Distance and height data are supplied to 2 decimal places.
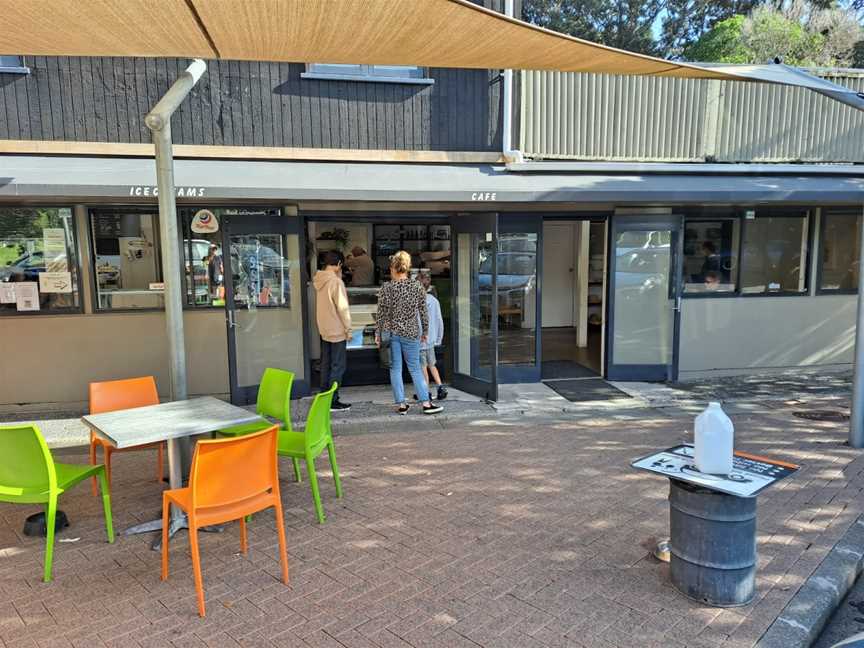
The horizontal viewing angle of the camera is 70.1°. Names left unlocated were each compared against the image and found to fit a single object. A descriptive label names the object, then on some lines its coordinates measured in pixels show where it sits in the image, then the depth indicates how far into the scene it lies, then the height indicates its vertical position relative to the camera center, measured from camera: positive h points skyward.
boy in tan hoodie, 6.98 -0.61
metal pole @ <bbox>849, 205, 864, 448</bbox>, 5.72 -1.35
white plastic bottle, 3.19 -0.95
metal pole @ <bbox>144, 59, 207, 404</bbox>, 4.38 +0.32
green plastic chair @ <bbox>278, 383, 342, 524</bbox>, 4.24 -1.32
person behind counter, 8.68 -0.11
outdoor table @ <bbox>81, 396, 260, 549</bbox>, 3.77 -1.06
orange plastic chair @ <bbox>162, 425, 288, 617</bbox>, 3.21 -1.23
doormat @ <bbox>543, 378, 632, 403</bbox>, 7.66 -1.70
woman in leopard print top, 6.57 -0.59
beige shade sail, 2.75 +1.14
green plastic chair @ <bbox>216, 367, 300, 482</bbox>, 4.87 -1.13
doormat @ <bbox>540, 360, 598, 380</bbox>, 8.72 -1.62
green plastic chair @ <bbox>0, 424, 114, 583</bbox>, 3.50 -1.22
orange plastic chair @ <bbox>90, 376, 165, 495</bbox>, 4.76 -1.06
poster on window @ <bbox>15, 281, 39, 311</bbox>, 7.10 -0.39
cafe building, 7.08 -0.06
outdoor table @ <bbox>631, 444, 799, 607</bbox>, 3.15 -1.41
